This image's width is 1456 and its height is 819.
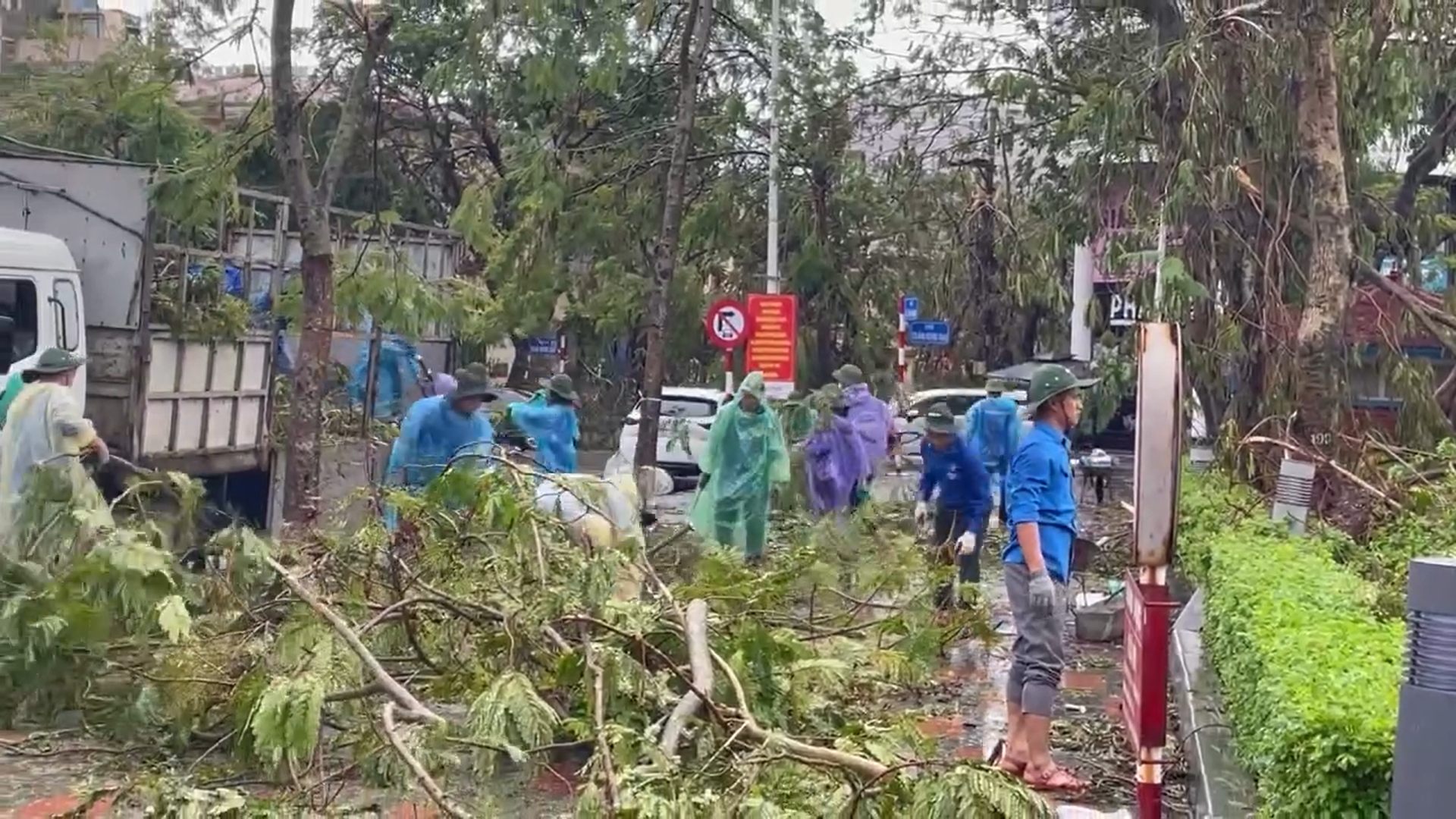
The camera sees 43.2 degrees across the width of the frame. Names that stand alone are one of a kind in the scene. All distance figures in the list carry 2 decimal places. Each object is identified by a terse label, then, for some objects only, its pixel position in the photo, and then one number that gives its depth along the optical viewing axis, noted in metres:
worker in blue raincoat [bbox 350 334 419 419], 16.17
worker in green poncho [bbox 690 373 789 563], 12.71
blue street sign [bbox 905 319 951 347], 27.28
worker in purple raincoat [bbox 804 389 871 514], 14.27
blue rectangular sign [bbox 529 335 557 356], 35.38
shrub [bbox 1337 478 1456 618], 8.66
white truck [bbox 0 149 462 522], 11.17
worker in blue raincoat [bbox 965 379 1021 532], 14.92
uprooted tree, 5.11
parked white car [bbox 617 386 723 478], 21.75
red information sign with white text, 20.05
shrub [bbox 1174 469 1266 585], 10.44
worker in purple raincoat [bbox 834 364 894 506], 14.85
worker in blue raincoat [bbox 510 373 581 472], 12.22
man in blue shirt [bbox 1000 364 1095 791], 6.83
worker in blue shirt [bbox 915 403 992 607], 11.66
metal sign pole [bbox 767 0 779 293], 21.73
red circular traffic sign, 19.62
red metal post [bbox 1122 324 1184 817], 4.87
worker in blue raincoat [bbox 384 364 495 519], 10.78
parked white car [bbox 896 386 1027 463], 24.39
